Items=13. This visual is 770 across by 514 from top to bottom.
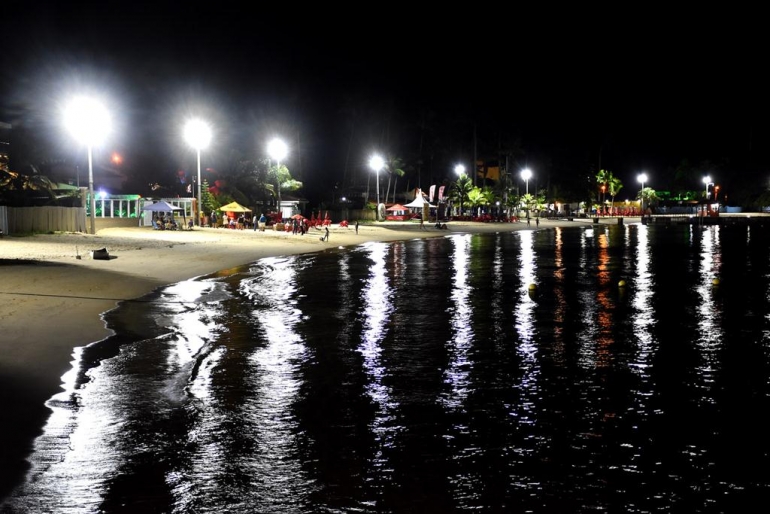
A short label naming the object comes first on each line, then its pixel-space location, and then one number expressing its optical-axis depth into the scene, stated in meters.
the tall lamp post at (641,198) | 152.51
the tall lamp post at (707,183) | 154.70
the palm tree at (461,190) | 101.62
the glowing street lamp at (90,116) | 42.75
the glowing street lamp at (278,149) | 67.06
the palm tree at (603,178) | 153.11
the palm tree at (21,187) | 47.44
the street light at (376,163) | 83.85
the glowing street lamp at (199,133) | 55.53
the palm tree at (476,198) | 102.31
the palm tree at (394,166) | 105.86
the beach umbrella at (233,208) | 62.03
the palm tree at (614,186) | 159.50
